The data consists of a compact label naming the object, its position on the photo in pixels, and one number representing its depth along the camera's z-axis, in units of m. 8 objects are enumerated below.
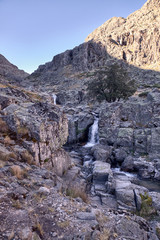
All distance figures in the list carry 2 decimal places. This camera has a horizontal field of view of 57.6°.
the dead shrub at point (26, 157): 7.58
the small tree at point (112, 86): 32.53
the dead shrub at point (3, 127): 8.43
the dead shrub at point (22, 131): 8.64
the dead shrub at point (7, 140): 7.70
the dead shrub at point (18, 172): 6.01
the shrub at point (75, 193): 7.13
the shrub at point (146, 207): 8.59
